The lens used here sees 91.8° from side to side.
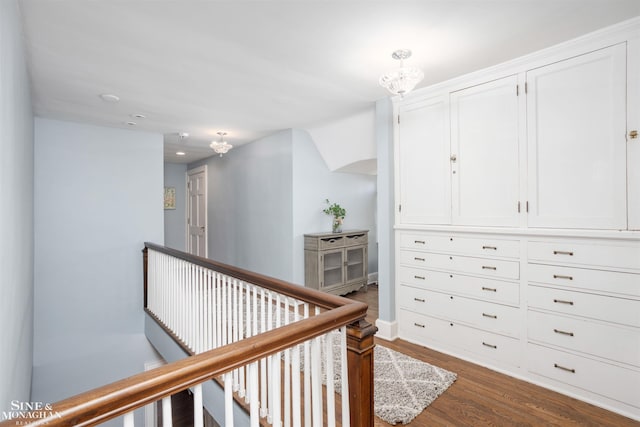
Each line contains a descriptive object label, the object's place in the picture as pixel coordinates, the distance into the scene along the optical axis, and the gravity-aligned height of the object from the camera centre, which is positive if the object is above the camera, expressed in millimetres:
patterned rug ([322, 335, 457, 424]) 1997 -1244
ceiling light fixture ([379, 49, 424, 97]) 2076 +920
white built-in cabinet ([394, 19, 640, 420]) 1928 -37
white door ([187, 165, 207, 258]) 6274 +98
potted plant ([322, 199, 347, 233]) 4779 +22
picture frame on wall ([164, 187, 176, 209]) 6566 +391
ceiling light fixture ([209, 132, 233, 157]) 4129 +919
